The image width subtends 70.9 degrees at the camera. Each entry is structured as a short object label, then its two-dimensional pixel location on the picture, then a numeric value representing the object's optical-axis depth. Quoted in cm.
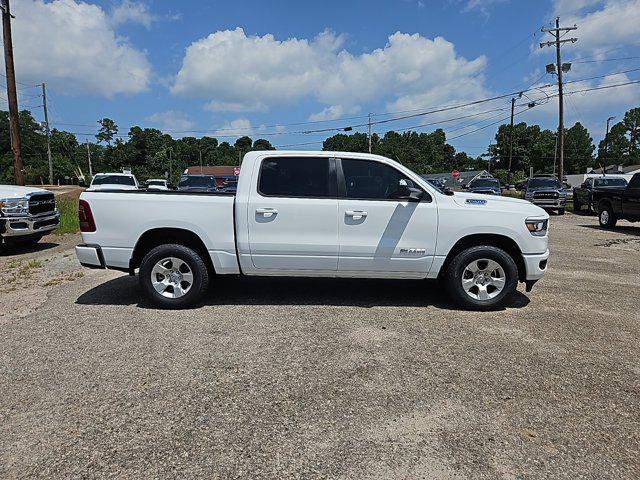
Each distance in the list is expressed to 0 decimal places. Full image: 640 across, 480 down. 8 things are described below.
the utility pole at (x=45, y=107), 4994
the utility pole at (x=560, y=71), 2955
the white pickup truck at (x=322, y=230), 520
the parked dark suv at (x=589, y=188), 2016
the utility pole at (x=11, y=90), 1540
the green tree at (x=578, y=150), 10600
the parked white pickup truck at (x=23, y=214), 906
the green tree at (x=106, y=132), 12900
